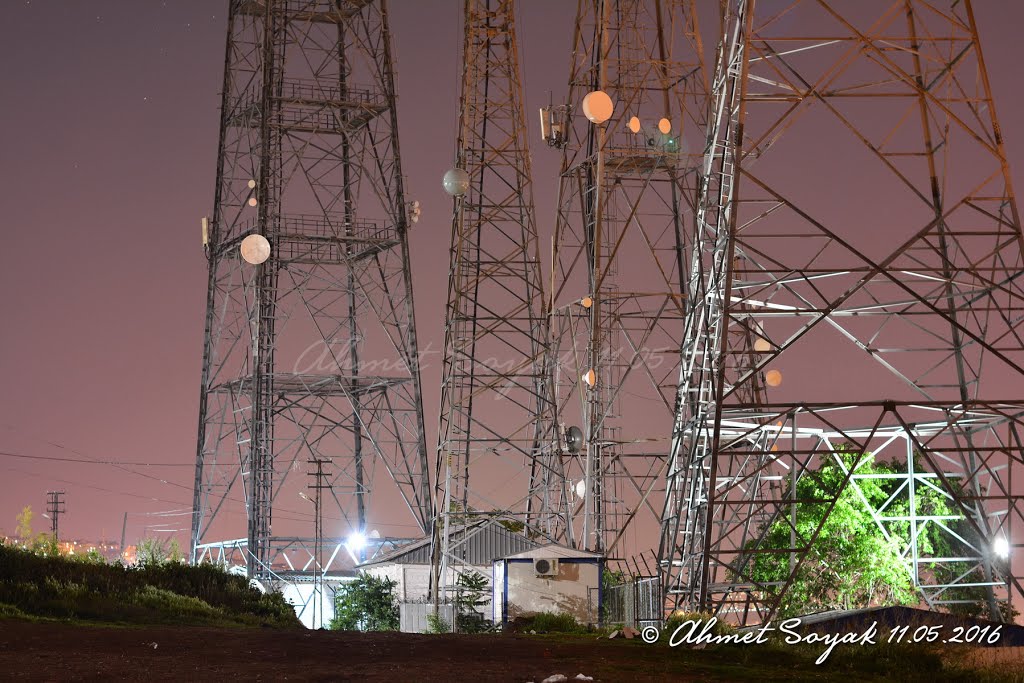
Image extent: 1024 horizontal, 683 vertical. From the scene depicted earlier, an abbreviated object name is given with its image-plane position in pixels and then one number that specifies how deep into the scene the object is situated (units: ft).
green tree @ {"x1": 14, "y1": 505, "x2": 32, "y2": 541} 257.85
